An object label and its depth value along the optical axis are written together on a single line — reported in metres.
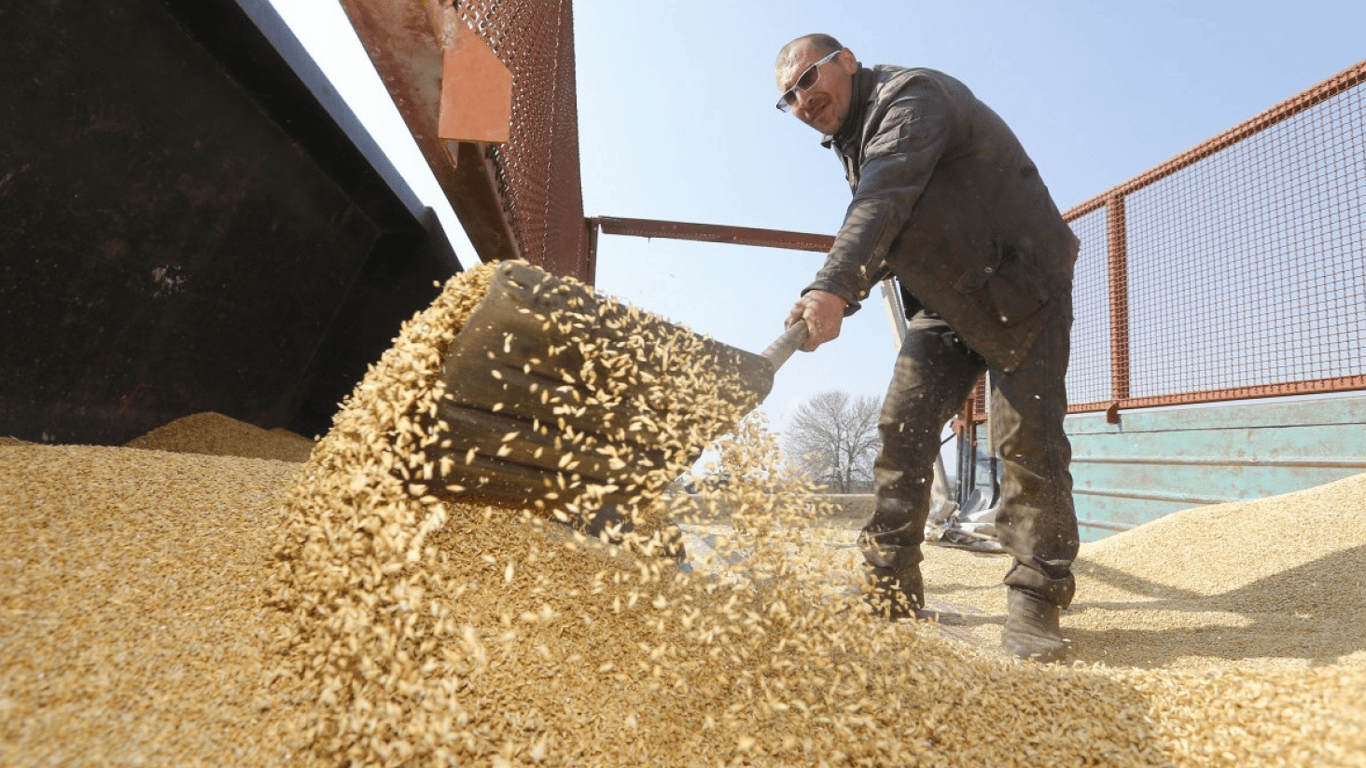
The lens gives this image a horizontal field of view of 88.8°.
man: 1.96
